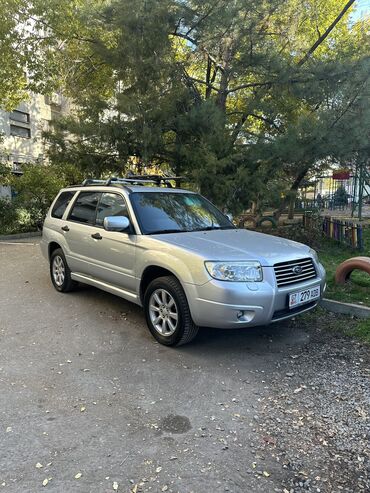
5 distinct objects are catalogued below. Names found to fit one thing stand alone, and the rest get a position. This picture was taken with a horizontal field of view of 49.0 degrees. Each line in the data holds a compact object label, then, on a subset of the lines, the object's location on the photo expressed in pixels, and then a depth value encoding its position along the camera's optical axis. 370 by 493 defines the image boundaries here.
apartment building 23.19
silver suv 3.87
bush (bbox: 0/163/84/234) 13.78
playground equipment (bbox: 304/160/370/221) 10.42
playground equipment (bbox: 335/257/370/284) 5.51
